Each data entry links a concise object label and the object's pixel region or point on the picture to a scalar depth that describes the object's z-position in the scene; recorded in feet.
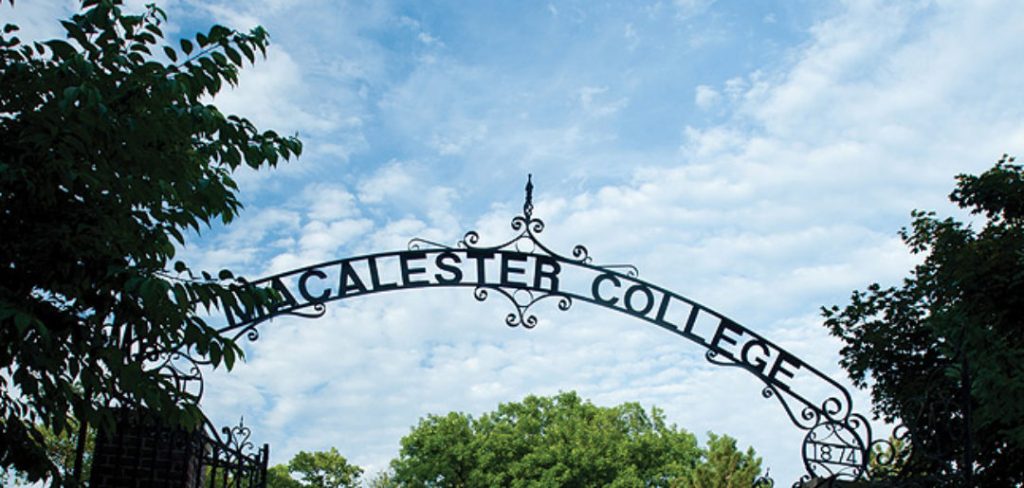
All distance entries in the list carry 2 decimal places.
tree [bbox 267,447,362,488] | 124.47
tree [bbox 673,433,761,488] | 78.43
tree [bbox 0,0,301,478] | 15.69
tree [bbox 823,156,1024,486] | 52.26
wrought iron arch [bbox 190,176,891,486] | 25.57
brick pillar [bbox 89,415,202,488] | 20.88
